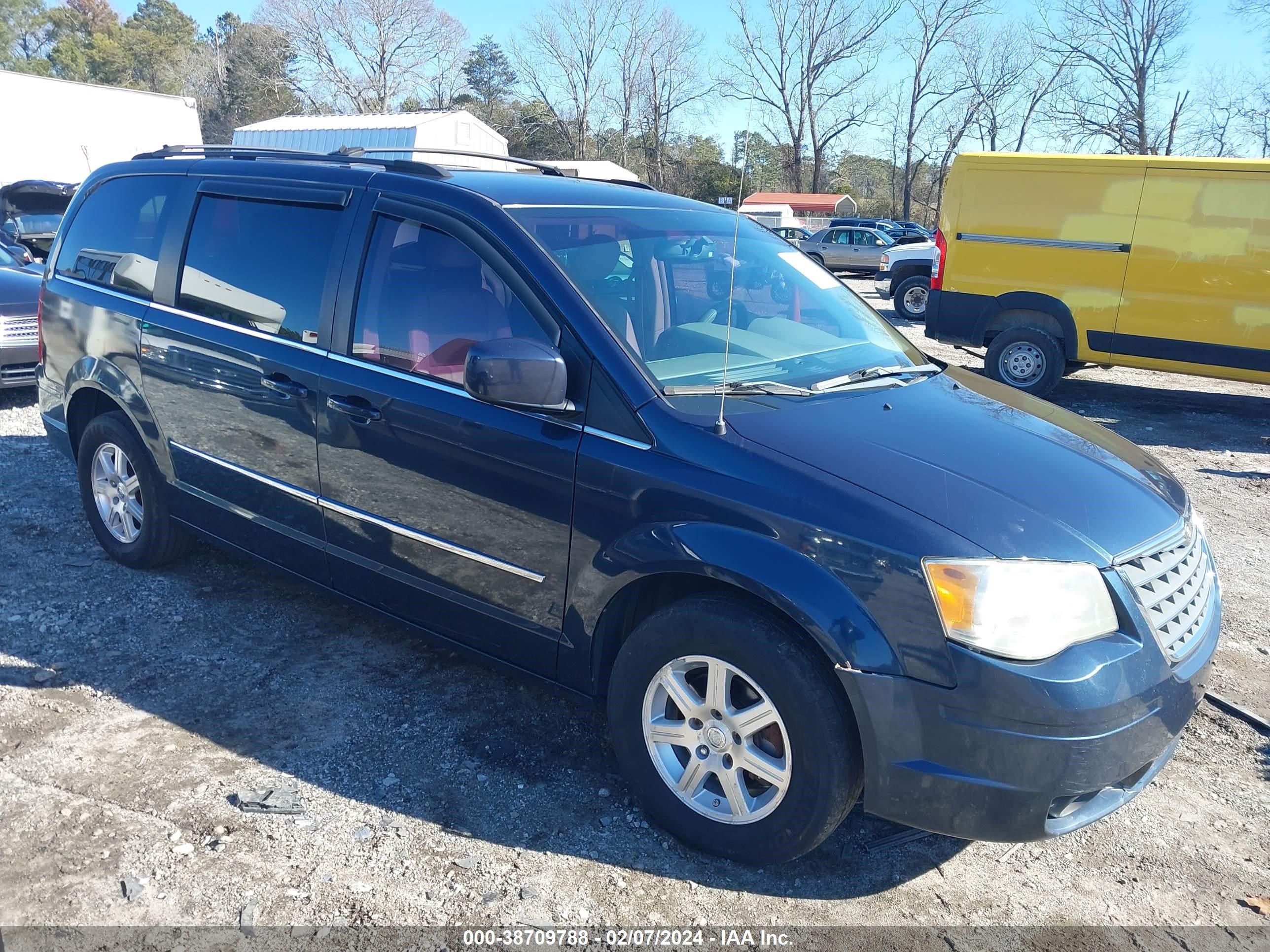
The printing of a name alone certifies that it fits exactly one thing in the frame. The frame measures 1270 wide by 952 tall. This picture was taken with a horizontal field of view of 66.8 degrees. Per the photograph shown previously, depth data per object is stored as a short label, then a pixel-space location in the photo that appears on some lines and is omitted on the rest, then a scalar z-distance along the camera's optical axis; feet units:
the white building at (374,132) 98.48
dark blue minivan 8.07
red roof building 176.86
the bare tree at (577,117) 181.78
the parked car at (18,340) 25.34
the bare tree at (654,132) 180.55
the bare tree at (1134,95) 153.58
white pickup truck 55.72
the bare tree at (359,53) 174.09
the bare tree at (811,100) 165.07
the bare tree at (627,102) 181.16
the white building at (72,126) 67.67
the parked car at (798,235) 84.04
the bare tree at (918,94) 185.37
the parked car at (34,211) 50.42
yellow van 28.78
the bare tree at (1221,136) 137.08
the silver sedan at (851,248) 87.35
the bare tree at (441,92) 182.60
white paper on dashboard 13.21
